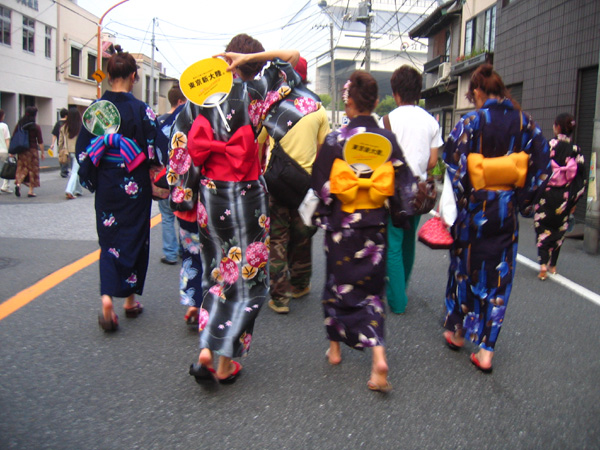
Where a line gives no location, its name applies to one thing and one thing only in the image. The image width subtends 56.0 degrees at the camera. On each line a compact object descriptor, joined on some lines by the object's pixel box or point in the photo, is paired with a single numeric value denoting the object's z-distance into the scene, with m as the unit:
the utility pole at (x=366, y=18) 25.72
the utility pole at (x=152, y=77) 39.78
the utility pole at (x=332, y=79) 38.62
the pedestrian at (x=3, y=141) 11.02
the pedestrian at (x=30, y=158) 10.66
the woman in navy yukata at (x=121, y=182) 3.78
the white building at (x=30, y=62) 23.22
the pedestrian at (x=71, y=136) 11.02
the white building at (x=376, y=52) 87.81
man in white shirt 4.21
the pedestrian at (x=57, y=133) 11.77
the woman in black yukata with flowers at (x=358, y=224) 3.08
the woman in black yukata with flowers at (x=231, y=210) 3.02
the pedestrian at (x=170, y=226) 5.40
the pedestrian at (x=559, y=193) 5.84
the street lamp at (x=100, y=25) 23.04
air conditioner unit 24.38
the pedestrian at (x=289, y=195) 3.97
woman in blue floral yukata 3.30
